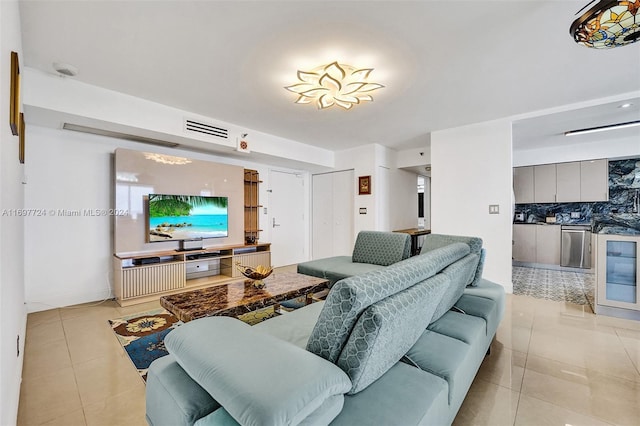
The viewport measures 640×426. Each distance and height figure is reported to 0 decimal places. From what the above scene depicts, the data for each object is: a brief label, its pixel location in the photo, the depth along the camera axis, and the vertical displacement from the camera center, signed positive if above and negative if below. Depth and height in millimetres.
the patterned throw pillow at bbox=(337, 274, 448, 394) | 953 -462
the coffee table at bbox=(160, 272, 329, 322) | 2016 -725
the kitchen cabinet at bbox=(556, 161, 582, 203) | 5385 +544
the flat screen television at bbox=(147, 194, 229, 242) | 3850 -107
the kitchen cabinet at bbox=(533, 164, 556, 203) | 5629 +550
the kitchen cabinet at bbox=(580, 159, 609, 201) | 5109 +556
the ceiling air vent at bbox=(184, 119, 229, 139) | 3696 +1145
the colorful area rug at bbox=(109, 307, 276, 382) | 2173 -1153
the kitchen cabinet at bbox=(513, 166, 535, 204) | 5871 +550
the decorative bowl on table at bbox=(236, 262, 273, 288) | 2600 -606
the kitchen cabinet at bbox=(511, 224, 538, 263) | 5797 -713
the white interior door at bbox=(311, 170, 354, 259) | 5988 -93
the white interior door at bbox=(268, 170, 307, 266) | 5871 -172
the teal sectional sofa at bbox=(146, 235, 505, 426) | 802 -524
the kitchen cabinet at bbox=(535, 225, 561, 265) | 5555 -702
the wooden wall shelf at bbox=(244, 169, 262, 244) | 5141 +77
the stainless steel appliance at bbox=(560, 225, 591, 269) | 5254 -711
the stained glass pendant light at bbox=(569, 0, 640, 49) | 1428 +1029
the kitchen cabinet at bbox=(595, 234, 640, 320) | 2922 -723
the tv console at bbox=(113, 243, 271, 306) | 3412 -856
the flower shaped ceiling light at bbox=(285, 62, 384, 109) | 2613 +1270
